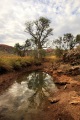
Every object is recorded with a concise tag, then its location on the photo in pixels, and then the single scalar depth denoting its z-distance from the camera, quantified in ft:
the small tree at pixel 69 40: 62.42
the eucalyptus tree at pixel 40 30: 56.42
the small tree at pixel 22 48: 63.44
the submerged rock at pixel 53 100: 11.67
